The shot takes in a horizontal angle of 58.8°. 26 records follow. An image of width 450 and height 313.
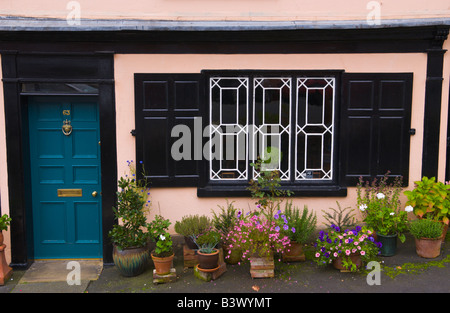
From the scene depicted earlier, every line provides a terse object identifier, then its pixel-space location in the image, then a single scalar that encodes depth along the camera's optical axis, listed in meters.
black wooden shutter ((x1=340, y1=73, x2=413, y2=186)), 6.30
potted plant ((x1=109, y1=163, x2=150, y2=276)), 5.73
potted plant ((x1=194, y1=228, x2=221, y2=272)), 5.50
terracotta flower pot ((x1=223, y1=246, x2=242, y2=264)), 5.98
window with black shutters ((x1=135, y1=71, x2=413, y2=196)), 6.25
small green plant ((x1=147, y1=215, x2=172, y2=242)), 5.67
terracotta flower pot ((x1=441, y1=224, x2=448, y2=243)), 6.23
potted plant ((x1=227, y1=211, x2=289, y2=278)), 5.58
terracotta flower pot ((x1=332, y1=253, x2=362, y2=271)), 5.61
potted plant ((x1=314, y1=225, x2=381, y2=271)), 5.52
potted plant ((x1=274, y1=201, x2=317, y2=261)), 5.90
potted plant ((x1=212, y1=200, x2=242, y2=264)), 6.01
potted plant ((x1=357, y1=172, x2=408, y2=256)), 6.01
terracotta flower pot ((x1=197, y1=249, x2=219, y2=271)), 5.49
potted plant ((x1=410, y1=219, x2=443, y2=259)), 5.84
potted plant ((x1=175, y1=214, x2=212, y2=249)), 5.93
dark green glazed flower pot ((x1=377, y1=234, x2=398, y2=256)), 6.03
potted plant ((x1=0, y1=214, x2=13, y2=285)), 5.69
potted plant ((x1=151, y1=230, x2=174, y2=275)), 5.55
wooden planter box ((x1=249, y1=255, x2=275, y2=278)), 5.57
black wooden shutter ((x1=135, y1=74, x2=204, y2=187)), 6.19
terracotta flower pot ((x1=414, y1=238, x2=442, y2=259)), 5.93
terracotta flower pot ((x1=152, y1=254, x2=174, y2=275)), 5.56
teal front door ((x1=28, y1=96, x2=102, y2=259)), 6.27
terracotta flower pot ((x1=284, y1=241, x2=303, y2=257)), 6.02
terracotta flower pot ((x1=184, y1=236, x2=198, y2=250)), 5.94
